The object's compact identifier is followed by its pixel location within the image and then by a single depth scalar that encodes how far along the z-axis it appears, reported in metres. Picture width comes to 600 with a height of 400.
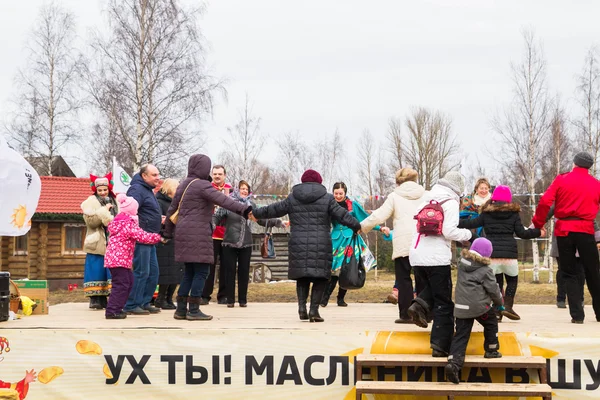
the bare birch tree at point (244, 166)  35.97
